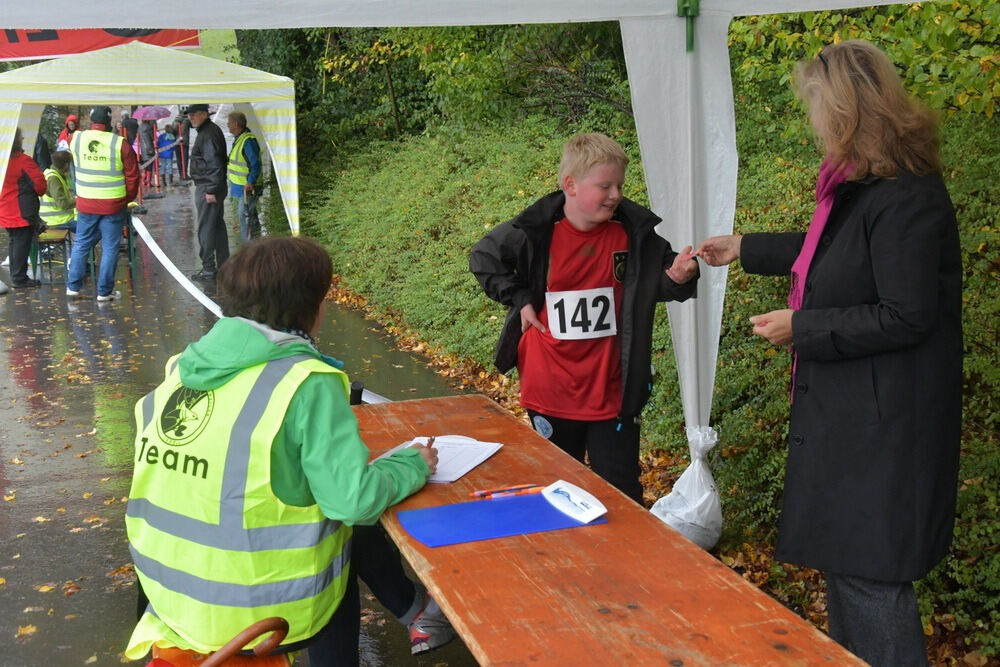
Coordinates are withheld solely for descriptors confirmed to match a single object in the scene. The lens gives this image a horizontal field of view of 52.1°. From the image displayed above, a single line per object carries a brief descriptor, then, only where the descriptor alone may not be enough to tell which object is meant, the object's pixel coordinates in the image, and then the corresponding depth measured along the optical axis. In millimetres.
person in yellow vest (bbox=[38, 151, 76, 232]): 12492
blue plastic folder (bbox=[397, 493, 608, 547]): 2551
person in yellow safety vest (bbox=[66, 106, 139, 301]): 11523
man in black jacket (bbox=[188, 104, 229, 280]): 12852
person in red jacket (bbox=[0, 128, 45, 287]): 11875
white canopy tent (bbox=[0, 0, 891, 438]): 3580
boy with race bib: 3746
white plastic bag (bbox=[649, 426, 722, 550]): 4195
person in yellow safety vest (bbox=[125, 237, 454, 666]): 2443
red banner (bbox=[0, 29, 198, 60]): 11695
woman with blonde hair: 2533
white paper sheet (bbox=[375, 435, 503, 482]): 3035
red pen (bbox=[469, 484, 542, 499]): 2854
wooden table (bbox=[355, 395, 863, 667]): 1947
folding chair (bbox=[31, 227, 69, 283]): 12367
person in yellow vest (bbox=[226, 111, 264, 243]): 13844
